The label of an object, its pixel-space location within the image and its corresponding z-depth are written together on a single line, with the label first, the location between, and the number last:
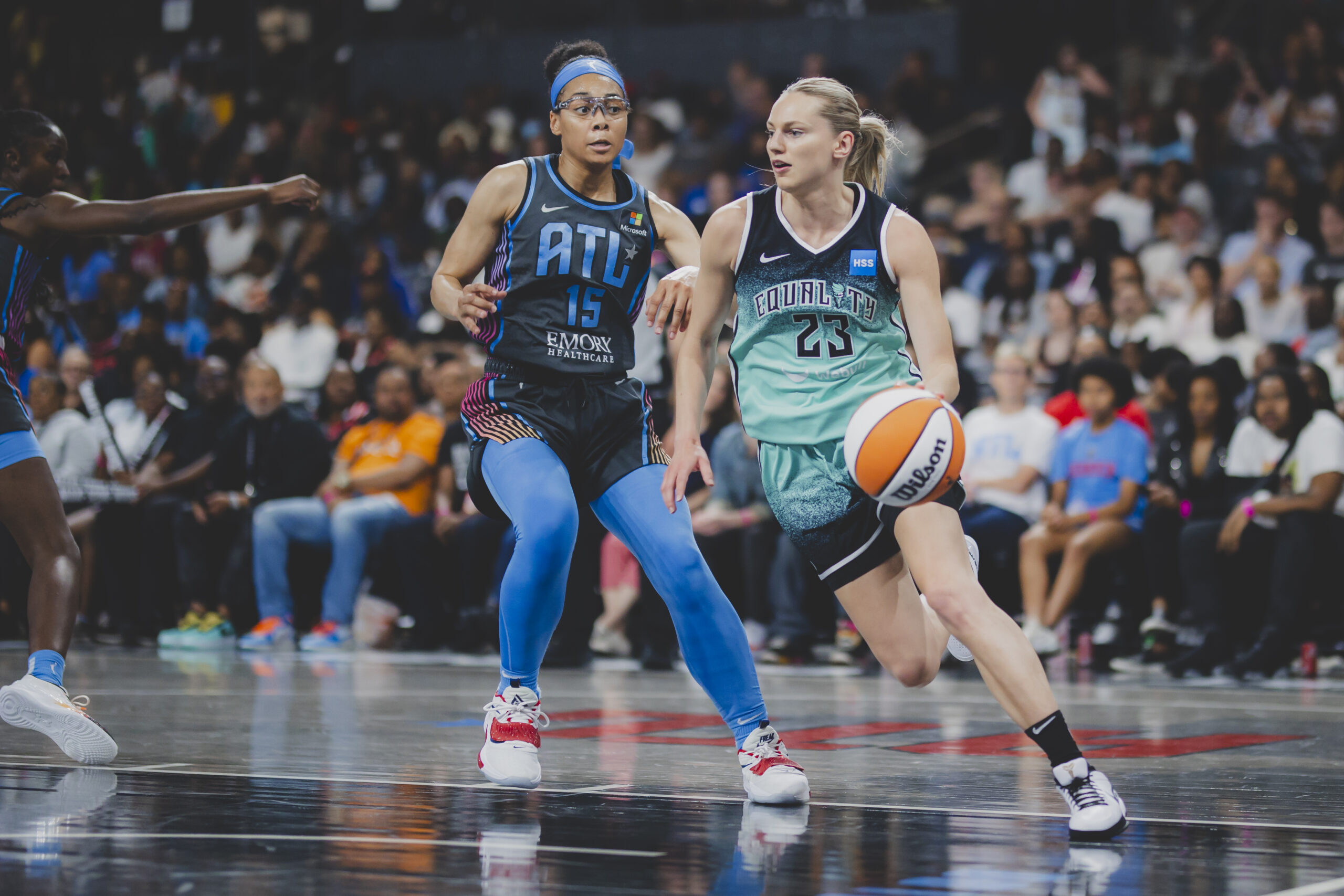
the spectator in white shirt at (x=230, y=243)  18.05
